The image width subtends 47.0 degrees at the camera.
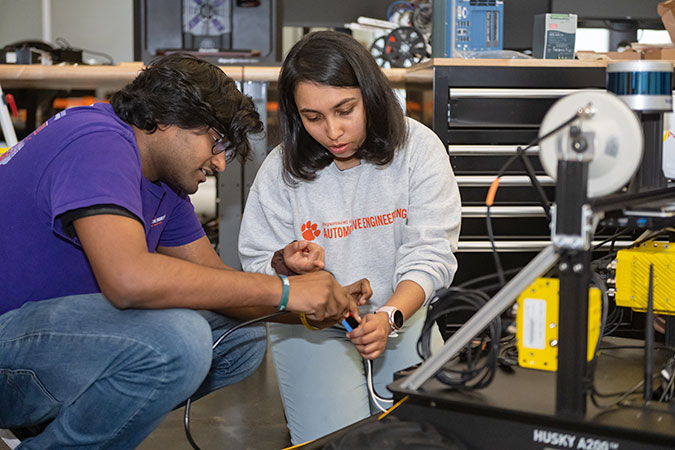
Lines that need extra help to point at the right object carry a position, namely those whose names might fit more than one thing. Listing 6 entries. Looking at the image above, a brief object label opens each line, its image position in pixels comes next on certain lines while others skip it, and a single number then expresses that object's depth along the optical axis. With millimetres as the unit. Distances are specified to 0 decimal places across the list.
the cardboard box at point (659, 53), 2502
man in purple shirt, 1244
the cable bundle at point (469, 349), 1106
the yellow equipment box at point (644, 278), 1275
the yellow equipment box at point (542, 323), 1038
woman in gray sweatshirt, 1585
